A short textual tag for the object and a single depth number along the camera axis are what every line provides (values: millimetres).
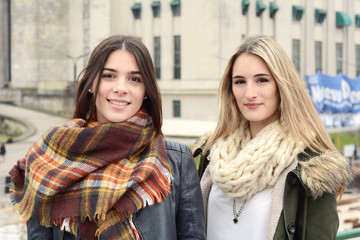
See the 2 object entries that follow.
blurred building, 35844
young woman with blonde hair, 2695
